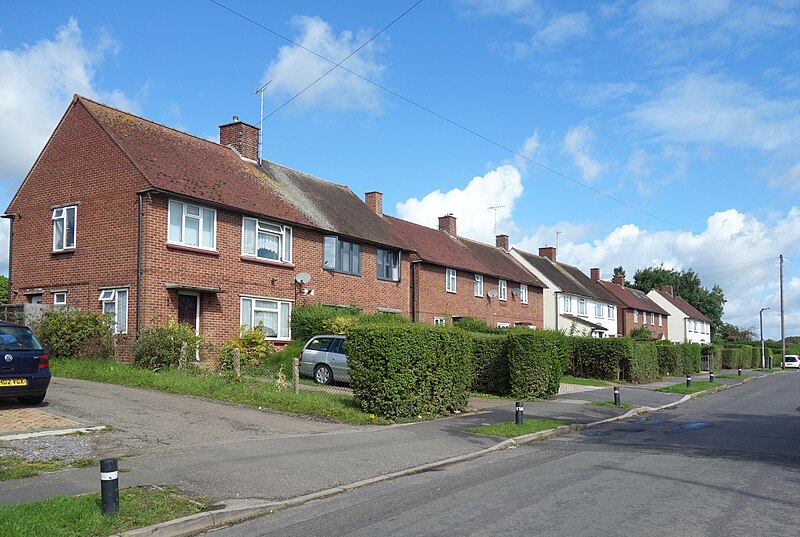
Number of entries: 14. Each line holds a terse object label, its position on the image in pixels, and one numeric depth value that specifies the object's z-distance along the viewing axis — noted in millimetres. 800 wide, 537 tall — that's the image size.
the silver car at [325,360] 20359
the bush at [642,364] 32000
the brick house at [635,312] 66806
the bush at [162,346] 18969
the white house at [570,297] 51688
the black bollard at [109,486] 7020
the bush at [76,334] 20078
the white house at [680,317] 81312
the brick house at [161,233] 20891
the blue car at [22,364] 12625
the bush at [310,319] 24266
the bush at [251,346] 21547
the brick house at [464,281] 33969
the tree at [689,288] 101250
